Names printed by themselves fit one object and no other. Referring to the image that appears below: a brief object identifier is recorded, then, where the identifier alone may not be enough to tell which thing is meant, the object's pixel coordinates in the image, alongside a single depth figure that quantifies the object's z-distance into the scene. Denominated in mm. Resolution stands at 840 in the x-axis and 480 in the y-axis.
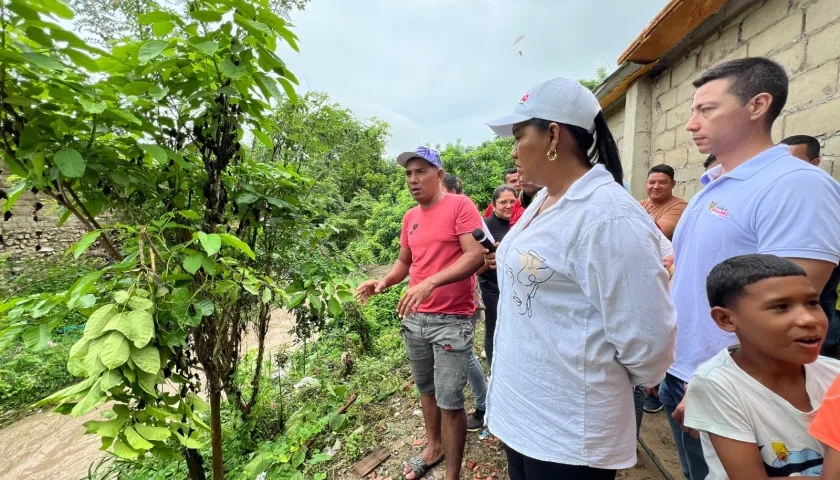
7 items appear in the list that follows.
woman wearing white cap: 1001
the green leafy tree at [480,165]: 10945
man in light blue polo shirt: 1143
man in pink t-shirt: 2098
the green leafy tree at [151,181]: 1063
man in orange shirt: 2908
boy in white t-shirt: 987
